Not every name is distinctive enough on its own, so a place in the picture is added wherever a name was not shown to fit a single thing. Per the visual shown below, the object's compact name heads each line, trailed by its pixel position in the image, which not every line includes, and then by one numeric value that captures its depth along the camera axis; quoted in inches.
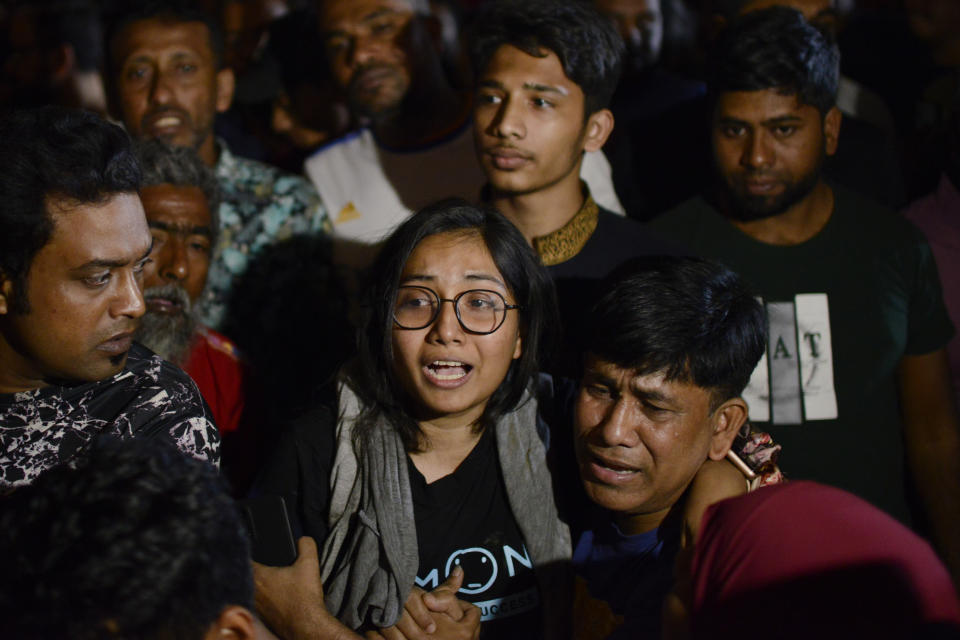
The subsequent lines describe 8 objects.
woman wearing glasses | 88.9
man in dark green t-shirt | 114.7
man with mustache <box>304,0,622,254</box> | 145.6
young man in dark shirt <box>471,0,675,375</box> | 115.6
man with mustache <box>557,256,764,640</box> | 87.8
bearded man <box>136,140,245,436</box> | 112.6
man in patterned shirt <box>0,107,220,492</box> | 74.9
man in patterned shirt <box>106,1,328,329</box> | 134.4
